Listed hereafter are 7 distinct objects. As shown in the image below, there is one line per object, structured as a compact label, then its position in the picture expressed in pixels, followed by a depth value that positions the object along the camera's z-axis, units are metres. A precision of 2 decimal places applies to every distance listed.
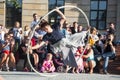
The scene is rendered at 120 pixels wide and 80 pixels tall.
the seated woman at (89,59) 17.93
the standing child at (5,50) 18.36
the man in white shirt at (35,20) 18.69
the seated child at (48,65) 17.38
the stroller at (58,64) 17.73
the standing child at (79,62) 17.69
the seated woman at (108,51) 18.19
